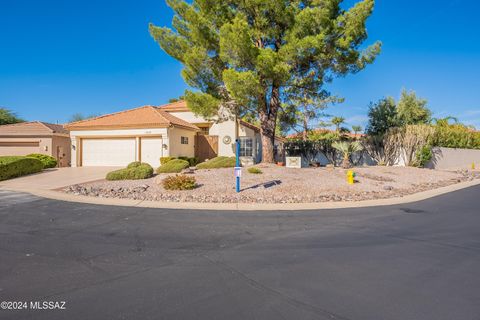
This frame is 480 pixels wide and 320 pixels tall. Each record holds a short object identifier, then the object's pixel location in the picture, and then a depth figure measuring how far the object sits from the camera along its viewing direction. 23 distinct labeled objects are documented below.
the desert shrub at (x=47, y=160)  21.20
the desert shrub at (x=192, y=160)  22.08
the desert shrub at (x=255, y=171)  14.17
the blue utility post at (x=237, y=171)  10.67
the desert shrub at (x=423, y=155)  22.56
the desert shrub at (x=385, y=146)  22.62
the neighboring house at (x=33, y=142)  23.44
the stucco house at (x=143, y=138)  21.27
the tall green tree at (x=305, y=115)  19.66
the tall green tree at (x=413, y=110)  29.70
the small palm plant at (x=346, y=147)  18.48
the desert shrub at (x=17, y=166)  15.20
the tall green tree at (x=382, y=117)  25.20
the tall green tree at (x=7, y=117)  36.41
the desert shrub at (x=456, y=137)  25.39
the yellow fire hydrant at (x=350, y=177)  13.17
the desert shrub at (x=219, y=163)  17.41
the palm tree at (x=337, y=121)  27.64
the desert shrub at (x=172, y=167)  16.06
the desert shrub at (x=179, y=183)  11.34
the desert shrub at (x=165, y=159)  19.69
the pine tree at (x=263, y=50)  13.59
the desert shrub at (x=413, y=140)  22.29
